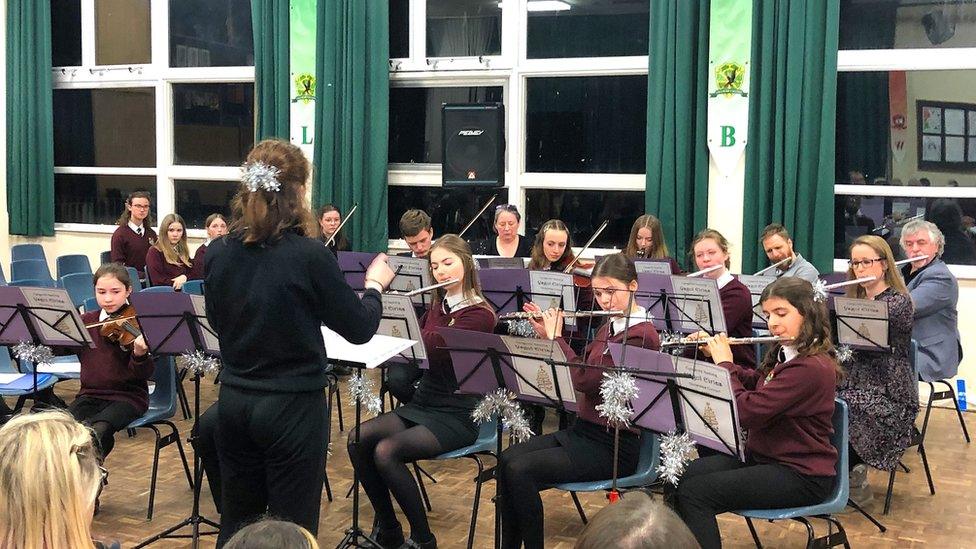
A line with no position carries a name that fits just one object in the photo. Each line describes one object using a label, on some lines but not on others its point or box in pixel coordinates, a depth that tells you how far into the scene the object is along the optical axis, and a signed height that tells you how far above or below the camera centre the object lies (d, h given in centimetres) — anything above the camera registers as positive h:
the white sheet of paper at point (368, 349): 306 -48
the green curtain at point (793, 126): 632 +54
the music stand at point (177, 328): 372 -49
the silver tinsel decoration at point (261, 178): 250 +7
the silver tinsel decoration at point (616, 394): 297 -59
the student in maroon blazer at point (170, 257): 700 -40
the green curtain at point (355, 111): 758 +74
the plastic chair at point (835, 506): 304 -96
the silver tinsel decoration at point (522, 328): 441 -57
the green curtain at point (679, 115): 665 +64
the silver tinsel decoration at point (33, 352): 408 -64
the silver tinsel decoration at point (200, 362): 373 -63
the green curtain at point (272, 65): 786 +115
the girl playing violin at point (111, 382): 392 -75
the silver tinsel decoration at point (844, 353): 397 -62
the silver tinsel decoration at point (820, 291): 357 -33
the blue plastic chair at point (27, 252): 797 -42
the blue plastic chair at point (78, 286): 623 -55
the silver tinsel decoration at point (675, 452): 294 -76
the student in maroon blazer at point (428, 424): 356 -85
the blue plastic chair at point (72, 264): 755 -49
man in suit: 498 -54
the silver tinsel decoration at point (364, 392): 356 -71
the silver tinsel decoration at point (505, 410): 335 -72
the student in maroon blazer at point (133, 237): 754 -27
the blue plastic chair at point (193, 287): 592 -52
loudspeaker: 716 +45
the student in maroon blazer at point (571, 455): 329 -88
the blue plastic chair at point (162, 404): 407 -89
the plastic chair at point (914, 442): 423 -110
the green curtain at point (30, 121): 889 +76
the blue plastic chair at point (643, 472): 329 -93
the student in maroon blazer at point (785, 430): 304 -73
